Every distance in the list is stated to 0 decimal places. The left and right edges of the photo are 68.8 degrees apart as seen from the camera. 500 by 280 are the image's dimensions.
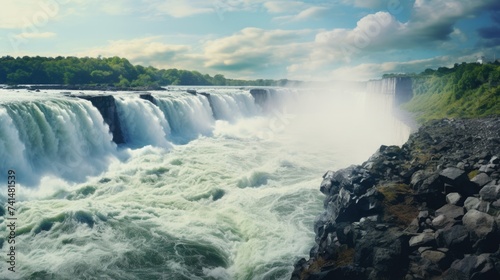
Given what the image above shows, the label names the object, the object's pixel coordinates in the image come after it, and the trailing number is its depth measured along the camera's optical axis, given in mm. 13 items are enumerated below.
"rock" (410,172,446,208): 11633
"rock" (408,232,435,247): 9252
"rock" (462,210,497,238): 8662
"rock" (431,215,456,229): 9669
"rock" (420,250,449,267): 8531
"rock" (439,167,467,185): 11562
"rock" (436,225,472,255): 8758
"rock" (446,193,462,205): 10809
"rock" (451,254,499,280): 7598
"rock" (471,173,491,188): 11570
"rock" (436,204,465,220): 9945
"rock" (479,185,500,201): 10250
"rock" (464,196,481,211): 10090
